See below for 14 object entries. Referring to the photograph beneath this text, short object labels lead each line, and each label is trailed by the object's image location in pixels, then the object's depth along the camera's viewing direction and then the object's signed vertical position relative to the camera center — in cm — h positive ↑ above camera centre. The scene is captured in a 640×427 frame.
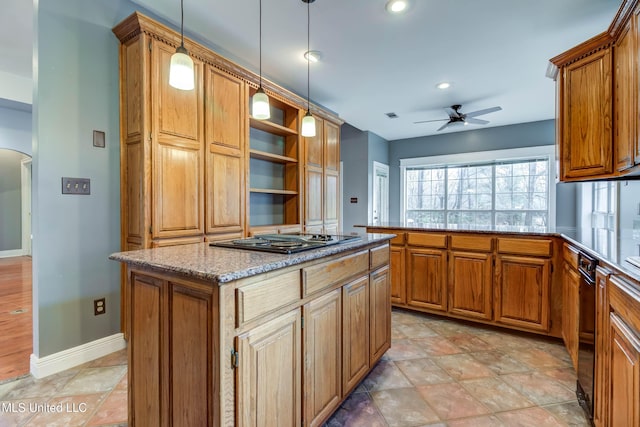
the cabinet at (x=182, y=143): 219 +56
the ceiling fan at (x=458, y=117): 437 +136
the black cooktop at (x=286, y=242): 142 -16
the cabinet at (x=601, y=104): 187 +78
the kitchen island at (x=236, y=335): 102 -48
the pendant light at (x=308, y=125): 241 +68
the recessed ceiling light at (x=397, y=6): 232 +159
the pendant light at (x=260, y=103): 205 +72
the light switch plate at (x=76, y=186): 212 +18
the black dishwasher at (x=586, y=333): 156 -64
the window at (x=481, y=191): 563 +42
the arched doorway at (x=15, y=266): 231 -96
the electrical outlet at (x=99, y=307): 227 -71
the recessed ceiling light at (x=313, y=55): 306 +159
